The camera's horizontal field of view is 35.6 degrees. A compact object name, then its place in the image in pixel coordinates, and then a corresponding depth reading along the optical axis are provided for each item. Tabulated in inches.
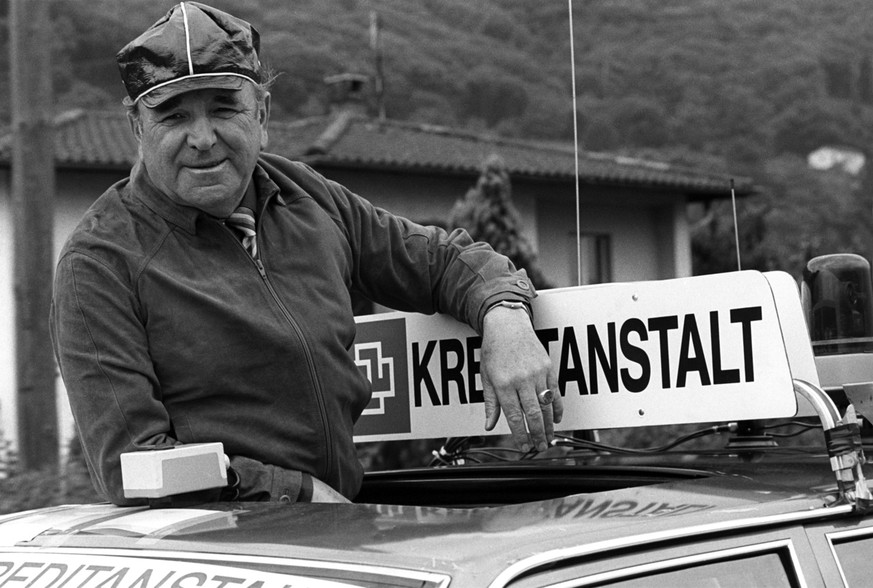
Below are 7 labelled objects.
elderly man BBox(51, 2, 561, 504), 93.3
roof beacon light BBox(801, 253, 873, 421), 116.6
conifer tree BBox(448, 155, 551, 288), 593.9
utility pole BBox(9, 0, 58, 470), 314.3
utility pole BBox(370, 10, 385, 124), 966.4
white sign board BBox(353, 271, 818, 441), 94.5
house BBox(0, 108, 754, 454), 630.5
